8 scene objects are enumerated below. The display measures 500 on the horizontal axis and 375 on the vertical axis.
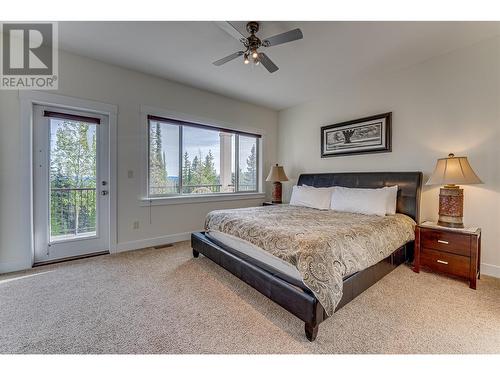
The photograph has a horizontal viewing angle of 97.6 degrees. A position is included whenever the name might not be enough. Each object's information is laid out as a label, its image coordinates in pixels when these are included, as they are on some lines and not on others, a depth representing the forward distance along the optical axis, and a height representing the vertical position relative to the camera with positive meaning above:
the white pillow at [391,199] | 2.85 -0.20
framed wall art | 3.34 +0.79
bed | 1.53 -0.61
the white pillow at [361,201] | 2.82 -0.23
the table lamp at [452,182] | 2.34 +0.02
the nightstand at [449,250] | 2.18 -0.70
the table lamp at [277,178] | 4.51 +0.11
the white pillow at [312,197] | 3.41 -0.22
